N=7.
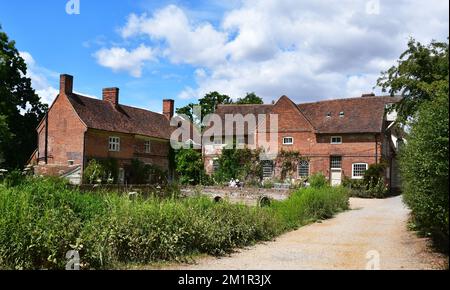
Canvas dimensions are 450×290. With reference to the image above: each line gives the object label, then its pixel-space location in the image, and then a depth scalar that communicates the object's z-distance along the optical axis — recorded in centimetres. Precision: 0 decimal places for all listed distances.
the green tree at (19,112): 4232
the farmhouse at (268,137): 3975
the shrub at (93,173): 3684
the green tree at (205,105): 6075
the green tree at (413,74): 2092
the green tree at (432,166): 957
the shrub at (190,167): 4525
